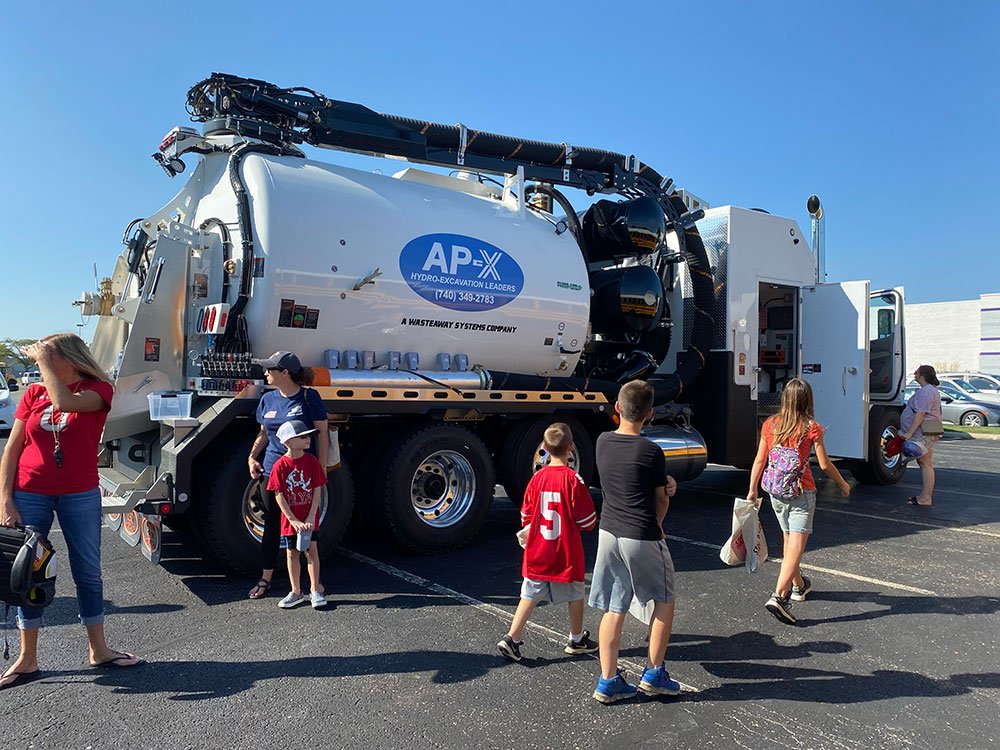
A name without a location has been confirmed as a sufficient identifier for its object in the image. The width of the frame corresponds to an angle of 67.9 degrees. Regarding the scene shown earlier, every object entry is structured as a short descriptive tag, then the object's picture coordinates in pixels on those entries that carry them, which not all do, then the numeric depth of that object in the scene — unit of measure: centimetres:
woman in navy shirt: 475
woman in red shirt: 359
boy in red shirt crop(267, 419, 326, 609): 469
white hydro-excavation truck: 550
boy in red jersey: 374
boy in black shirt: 341
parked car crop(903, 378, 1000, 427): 2033
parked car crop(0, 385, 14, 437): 1531
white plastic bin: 518
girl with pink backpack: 460
